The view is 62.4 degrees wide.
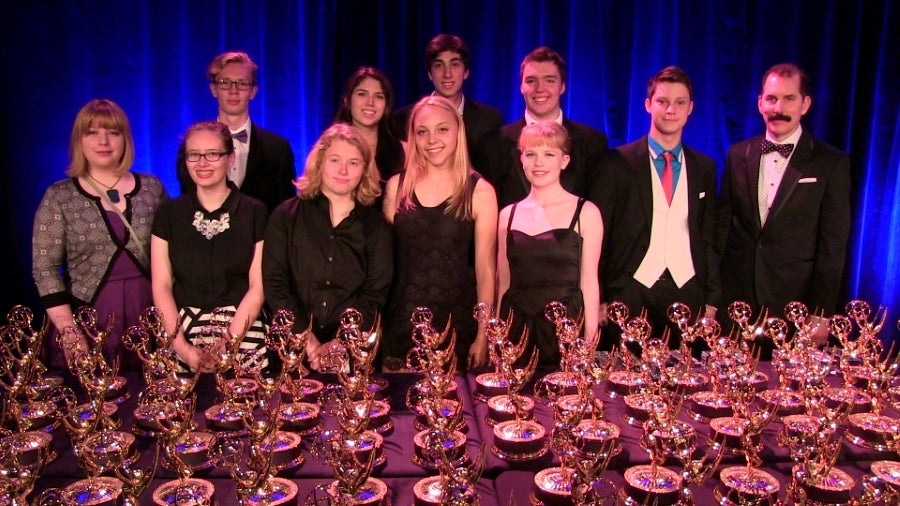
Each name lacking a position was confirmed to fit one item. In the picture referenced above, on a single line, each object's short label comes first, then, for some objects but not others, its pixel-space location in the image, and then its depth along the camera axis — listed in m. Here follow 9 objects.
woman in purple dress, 2.95
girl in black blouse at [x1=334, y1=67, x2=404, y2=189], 3.41
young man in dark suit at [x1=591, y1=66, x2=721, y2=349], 3.38
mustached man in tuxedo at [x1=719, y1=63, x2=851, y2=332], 3.51
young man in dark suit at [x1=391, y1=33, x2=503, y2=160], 3.85
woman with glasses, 2.82
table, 1.60
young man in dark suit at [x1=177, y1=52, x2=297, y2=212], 3.60
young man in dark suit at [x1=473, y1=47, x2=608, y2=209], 3.61
